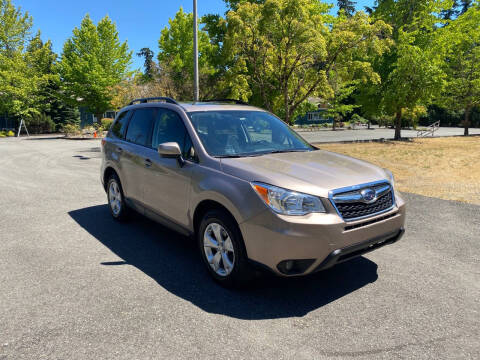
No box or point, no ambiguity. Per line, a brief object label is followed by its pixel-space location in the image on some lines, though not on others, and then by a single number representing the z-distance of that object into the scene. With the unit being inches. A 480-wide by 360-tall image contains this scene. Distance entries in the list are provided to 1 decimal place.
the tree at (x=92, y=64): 1455.5
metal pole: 528.4
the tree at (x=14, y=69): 1387.8
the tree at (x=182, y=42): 1181.1
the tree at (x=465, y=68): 1084.9
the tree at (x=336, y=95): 664.4
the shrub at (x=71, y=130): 1234.0
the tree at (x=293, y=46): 565.3
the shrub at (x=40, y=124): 1526.3
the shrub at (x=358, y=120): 2076.2
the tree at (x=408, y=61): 931.3
